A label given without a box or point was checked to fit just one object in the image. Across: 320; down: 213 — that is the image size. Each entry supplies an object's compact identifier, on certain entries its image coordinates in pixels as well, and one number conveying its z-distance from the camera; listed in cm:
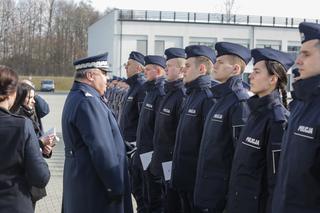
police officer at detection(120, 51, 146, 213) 752
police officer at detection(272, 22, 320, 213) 318
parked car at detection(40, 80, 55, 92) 5997
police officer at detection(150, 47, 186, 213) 609
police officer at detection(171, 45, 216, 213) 530
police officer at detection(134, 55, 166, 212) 693
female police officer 387
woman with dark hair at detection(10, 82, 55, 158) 533
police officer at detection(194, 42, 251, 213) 453
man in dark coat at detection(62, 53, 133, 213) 434
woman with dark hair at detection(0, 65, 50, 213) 385
